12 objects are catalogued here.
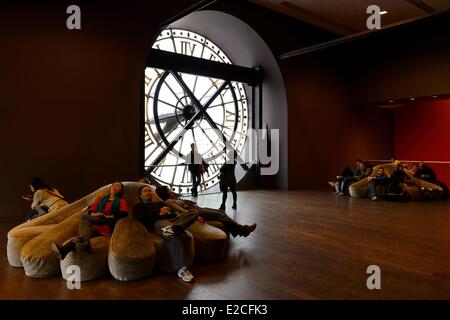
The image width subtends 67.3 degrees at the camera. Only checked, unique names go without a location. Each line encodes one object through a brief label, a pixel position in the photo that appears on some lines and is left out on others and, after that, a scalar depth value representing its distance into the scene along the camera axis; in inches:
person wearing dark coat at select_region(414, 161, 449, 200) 338.6
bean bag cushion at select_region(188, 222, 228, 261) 141.9
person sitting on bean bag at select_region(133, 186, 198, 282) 127.5
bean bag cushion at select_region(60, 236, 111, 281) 119.5
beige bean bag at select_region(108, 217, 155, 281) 119.0
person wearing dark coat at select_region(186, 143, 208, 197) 346.9
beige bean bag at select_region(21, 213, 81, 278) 122.5
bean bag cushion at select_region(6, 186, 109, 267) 135.6
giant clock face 341.7
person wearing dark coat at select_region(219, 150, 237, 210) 269.6
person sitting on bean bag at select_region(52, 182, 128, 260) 120.7
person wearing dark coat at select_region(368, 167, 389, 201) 327.0
